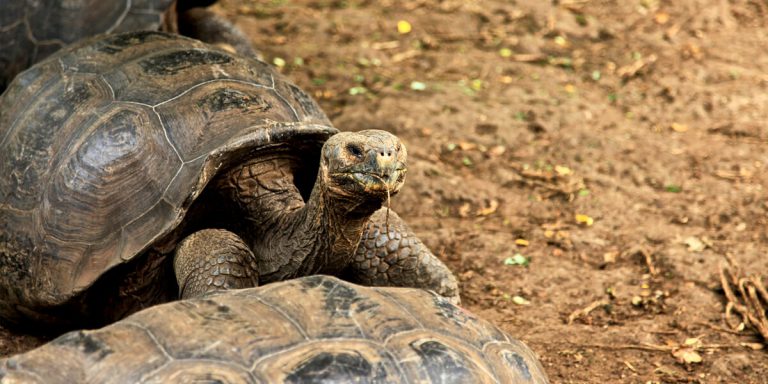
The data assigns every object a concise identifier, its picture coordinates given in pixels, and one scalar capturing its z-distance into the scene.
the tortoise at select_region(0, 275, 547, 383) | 4.70
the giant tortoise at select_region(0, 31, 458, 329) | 6.96
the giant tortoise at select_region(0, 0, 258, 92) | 10.28
